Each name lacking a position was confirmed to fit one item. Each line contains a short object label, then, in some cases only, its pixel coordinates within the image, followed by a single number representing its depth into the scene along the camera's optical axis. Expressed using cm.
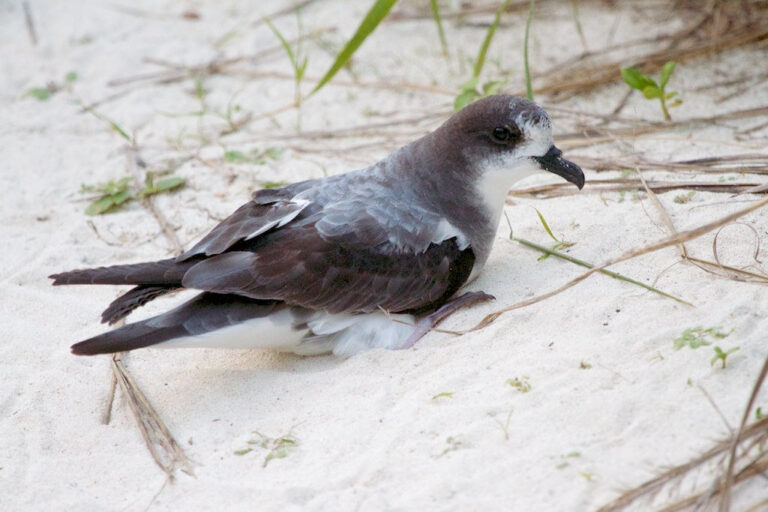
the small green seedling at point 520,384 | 579
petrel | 668
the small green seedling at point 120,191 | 966
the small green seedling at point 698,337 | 568
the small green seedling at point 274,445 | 587
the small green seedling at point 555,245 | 759
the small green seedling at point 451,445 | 546
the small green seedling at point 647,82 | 933
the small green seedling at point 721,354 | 535
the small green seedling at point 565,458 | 509
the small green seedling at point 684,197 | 789
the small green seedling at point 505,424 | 543
